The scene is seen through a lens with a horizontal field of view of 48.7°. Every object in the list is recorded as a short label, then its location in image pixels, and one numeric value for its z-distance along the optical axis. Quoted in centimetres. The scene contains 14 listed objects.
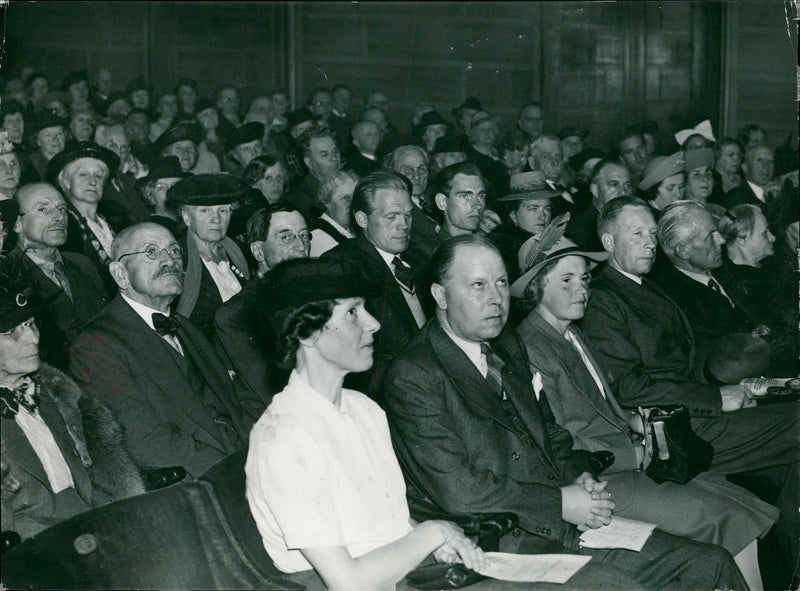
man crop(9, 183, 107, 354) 471
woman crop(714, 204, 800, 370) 538
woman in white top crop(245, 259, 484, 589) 252
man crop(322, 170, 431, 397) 486
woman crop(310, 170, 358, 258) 594
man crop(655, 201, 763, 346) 505
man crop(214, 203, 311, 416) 430
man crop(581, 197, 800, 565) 439
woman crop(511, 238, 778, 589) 385
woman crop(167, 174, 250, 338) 497
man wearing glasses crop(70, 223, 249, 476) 358
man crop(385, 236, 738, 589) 319
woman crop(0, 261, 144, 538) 316
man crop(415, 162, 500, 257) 582
